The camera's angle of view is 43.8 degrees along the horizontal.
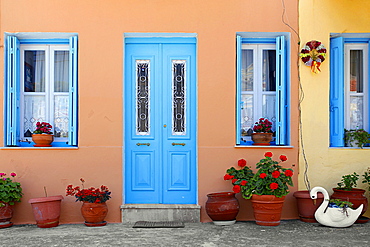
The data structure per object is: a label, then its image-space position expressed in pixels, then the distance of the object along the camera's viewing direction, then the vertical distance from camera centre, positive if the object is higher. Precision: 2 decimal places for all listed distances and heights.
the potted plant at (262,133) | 6.96 -0.05
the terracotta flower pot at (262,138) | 6.96 -0.13
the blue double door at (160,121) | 7.05 +0.13
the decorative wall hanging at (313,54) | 6.91 +1.14
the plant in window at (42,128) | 6.87 +0.01
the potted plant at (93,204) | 6.44 -1.05
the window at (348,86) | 7.10 +0.70
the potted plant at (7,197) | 6.36 -0.96
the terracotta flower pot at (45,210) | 6.39 -1.13
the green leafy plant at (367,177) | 6.76 -0.69
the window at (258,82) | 7.16 +0.75
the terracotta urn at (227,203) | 6.40 -1.02
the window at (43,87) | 7.10 +0.65
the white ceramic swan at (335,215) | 6.21 -1.16
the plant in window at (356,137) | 7.01 -0.11
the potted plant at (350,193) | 6.50 -0.90
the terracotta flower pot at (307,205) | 6.59 -1.08
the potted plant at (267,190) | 6.36 -0.84
